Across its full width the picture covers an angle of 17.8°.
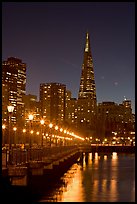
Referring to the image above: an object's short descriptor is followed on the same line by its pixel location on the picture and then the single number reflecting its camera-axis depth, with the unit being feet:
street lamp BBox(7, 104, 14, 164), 92.63
